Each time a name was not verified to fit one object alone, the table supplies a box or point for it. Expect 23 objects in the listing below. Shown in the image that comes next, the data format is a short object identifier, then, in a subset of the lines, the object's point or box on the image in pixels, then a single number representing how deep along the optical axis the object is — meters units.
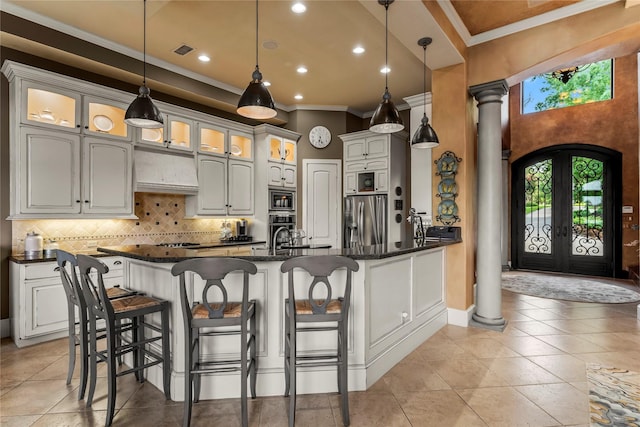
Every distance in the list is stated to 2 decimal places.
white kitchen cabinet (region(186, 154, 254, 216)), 4.99
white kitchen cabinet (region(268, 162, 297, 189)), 5.73
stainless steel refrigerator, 5.65
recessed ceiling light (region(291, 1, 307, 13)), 3.19
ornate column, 3.82
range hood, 4.27
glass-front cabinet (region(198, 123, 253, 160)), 5.04
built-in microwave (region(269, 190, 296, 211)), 5.75
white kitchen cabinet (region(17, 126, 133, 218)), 3.40
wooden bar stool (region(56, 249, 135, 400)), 2.34
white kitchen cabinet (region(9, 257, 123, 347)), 3.26
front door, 6.97
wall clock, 6.32
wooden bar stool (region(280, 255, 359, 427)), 2.03
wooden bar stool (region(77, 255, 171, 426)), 2.09
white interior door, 6.26
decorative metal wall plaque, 3.97
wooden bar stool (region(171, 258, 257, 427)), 1.97
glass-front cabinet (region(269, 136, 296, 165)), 5.77
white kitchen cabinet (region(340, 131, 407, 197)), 5.61
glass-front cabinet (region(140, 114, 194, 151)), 4.40
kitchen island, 2.38
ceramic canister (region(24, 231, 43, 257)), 3.53
